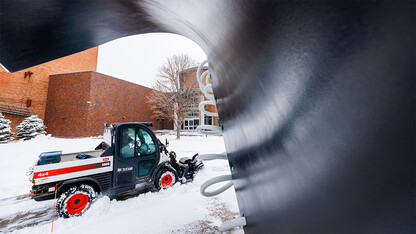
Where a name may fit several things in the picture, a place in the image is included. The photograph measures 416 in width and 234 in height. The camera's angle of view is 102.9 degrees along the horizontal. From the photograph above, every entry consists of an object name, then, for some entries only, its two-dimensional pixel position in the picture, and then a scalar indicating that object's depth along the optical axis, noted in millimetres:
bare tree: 16406
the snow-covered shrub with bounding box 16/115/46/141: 15211
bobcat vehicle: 3268
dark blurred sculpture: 158
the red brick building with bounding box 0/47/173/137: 16594
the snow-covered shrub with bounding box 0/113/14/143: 13555
